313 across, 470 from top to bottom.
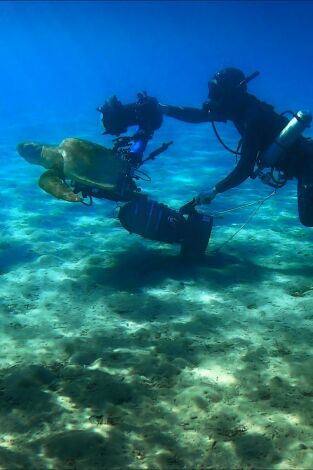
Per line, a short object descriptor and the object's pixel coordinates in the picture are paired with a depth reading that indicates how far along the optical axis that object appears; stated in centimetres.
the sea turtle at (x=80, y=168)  643
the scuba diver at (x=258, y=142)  688
